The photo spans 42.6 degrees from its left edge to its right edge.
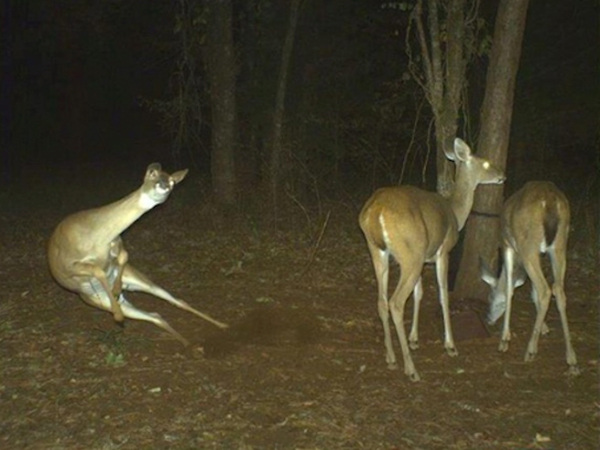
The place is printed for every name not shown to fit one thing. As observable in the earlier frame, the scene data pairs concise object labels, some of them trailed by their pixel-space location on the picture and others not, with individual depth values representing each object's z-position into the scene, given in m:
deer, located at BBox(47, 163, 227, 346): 6.75
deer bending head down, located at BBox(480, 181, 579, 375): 6.52
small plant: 6.39
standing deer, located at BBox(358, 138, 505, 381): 6.33
